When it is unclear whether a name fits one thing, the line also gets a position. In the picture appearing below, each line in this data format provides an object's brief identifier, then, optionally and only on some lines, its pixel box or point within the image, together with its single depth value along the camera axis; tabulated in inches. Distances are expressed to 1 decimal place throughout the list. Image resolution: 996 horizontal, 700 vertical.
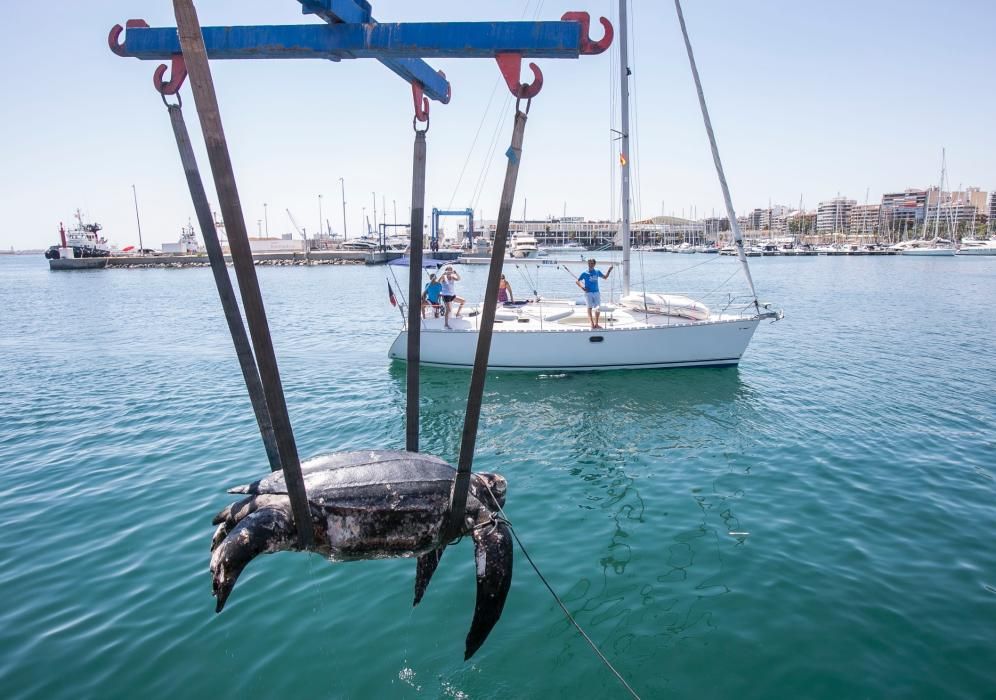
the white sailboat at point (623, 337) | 803.4
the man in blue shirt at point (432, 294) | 823.1
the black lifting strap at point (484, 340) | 175.2
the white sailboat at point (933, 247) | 4468.5
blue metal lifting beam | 175.0
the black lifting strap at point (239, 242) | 127.4
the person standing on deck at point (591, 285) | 775.1
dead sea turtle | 175.5
